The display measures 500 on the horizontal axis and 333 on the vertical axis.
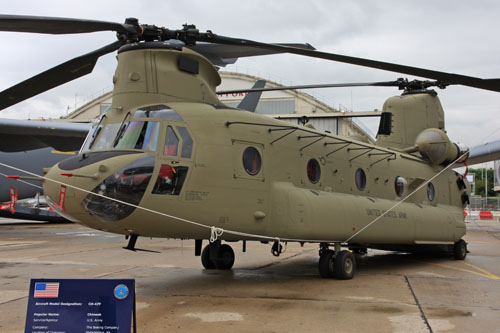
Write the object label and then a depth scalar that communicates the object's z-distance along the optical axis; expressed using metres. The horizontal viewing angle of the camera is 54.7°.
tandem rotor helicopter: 7.23
